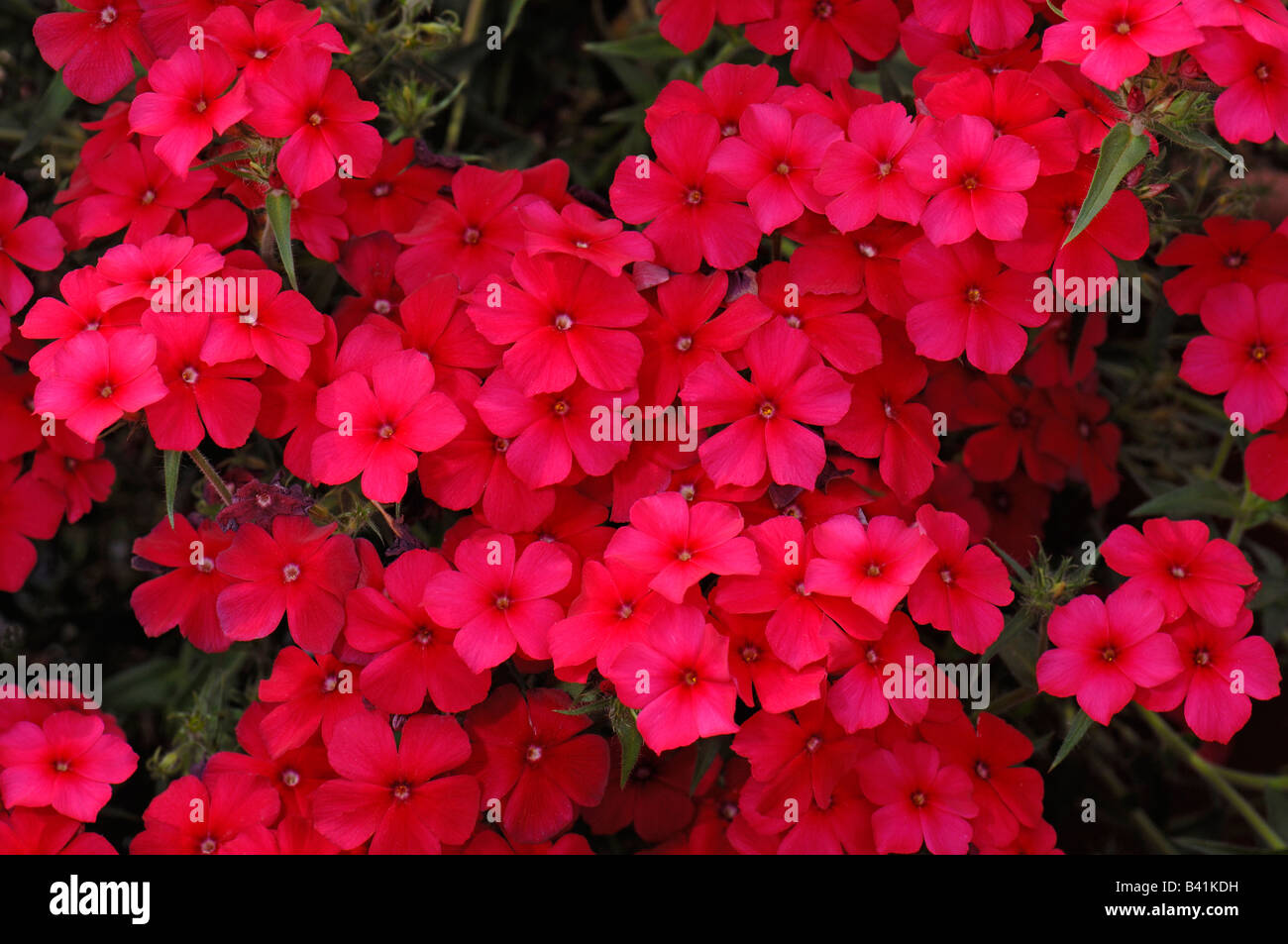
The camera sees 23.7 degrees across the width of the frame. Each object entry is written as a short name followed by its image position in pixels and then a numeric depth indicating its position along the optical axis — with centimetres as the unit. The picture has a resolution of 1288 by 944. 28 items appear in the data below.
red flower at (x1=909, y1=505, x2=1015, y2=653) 46
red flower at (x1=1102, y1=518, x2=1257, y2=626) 46
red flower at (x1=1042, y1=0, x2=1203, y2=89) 44
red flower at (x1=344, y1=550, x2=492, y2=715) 46
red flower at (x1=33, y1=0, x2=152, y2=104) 47
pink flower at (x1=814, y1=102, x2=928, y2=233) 46
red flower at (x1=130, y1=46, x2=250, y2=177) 46
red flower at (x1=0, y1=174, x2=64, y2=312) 48
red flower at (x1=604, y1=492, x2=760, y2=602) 44
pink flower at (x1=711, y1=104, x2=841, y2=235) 46
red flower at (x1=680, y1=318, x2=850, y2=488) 45
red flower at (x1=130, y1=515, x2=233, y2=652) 47
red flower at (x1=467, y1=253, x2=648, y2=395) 45
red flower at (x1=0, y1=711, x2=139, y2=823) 46
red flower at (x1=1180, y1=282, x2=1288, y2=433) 48
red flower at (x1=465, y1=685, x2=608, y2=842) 46
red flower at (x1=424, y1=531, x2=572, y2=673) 45
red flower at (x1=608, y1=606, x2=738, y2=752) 43
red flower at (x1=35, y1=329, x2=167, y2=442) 45
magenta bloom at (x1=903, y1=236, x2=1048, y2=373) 46
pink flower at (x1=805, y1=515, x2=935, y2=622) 44
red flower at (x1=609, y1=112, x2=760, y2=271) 46
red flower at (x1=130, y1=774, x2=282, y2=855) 46
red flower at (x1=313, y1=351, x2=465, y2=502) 45
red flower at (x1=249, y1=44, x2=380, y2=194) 46
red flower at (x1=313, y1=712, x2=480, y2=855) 46
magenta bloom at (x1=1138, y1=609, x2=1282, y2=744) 46
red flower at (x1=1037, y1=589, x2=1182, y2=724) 45
